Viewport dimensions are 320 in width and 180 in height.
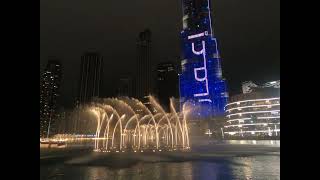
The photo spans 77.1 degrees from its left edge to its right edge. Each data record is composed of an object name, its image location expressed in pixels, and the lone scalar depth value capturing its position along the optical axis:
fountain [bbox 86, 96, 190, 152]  51.51
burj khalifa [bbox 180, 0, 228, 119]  118.65
